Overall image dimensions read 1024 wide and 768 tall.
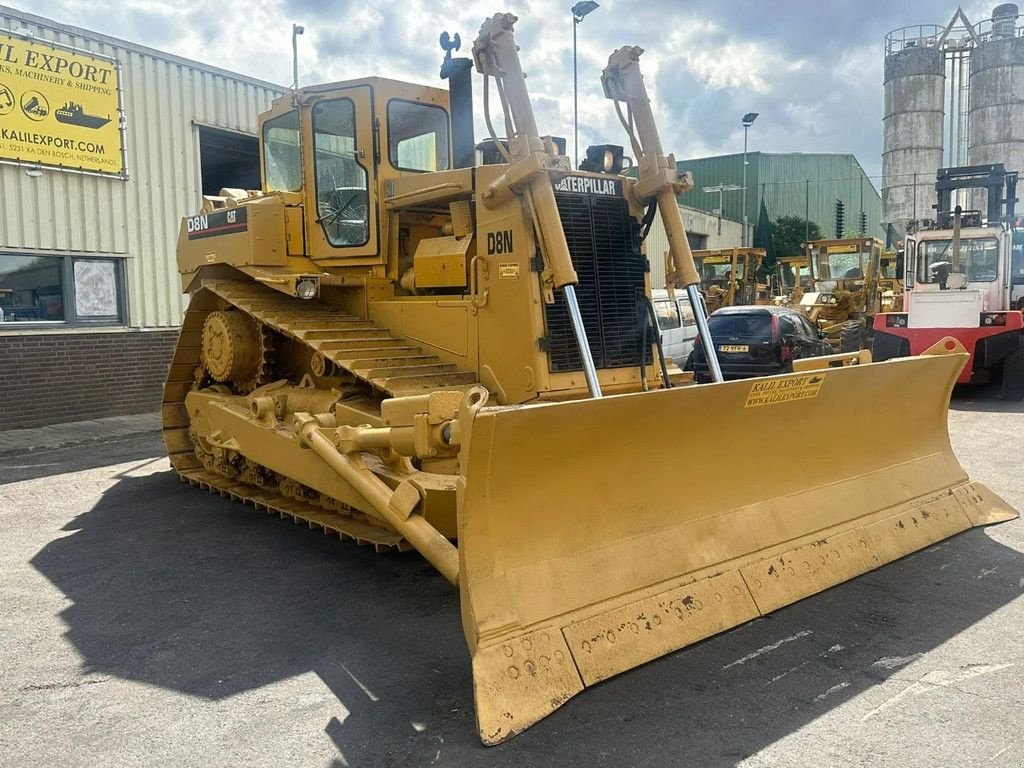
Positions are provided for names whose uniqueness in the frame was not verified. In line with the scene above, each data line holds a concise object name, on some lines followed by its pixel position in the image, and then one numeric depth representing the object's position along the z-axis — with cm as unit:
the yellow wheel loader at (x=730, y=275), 2419
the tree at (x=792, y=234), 5119
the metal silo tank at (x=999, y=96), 3859
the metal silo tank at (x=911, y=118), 4212
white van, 1482
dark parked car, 1362
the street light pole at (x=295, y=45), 1108
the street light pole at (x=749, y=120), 3828
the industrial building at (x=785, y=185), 5506
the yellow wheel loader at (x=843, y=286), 2131
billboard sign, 1046
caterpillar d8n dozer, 363
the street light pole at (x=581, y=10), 1622
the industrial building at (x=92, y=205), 1068
